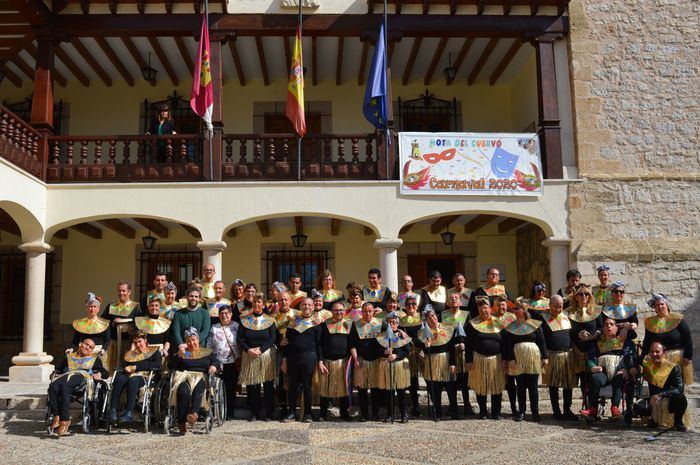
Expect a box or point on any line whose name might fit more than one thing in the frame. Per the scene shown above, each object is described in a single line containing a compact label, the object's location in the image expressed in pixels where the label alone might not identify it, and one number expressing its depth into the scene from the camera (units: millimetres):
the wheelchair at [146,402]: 6023
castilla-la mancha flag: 8961
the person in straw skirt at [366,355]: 6500
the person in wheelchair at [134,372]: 6039
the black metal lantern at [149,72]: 10656
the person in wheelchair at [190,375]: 5965
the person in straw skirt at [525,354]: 6449
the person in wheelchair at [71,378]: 5938
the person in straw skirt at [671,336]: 6311
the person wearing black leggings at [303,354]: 6535
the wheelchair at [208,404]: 5996
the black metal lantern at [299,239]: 11430
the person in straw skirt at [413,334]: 6719
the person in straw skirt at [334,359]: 6523
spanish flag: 9117
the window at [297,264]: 11898
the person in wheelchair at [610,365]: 6305
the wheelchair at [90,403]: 6012
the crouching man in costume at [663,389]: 5961
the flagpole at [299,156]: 9198
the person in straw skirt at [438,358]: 6547
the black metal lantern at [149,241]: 11289
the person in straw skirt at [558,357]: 6535
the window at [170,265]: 11781
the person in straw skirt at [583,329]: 6598
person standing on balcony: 9602
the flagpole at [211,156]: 9172
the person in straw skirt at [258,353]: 6586
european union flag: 9148
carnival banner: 9242
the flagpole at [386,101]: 9180
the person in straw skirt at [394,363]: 6406
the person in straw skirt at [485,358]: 6500
